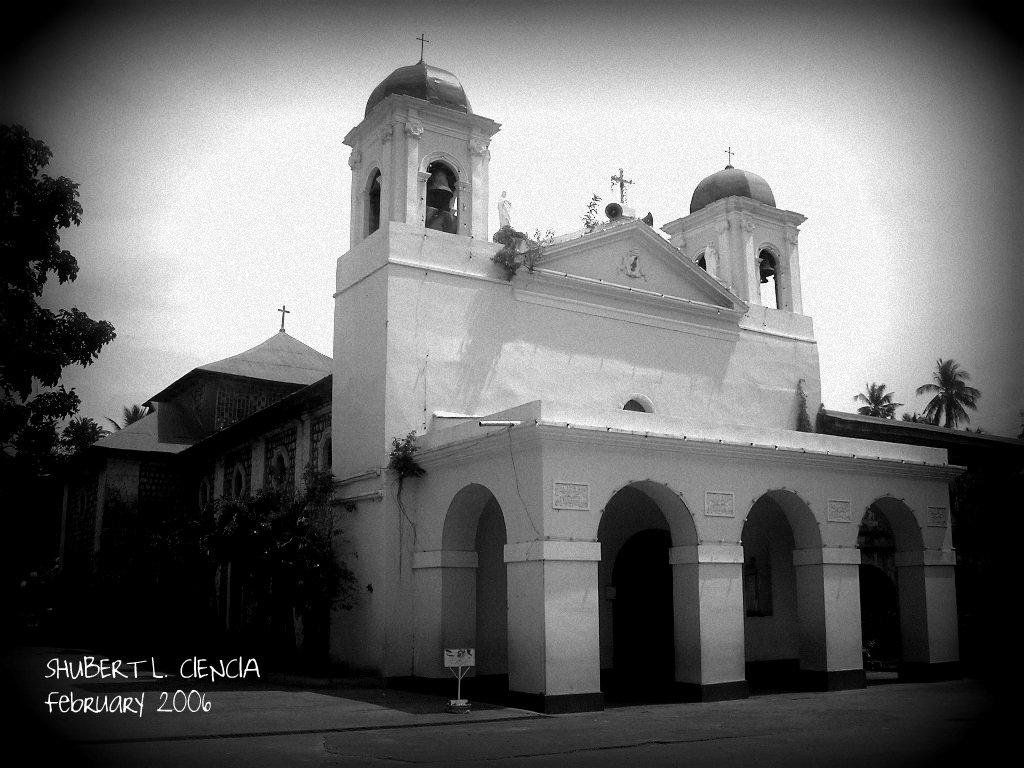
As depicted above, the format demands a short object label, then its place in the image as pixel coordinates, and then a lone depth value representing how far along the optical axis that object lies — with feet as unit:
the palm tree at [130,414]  190.12
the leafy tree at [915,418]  147.78
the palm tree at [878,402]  159.33
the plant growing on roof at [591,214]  67.10
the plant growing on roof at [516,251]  60.75
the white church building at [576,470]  47.03
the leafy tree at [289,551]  55.62
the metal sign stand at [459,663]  43.52
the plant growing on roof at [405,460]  54.95
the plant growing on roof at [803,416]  72.43
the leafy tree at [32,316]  50.16
